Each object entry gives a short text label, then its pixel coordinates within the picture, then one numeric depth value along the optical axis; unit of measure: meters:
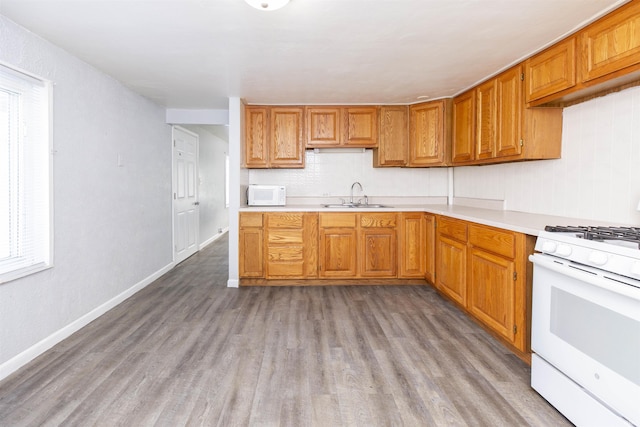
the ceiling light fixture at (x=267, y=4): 1.92
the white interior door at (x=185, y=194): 5.14
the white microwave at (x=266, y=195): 4.30
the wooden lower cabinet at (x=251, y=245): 4.09
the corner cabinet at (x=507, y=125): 2.82
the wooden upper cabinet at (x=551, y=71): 2.34
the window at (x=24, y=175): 2.23
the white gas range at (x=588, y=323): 1.40
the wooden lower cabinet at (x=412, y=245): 4.09
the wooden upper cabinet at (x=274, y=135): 4.34
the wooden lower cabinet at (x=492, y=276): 2.24
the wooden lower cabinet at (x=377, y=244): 4.10
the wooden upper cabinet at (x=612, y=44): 1.90
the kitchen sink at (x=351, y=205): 4.33
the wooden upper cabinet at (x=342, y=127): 4.35
